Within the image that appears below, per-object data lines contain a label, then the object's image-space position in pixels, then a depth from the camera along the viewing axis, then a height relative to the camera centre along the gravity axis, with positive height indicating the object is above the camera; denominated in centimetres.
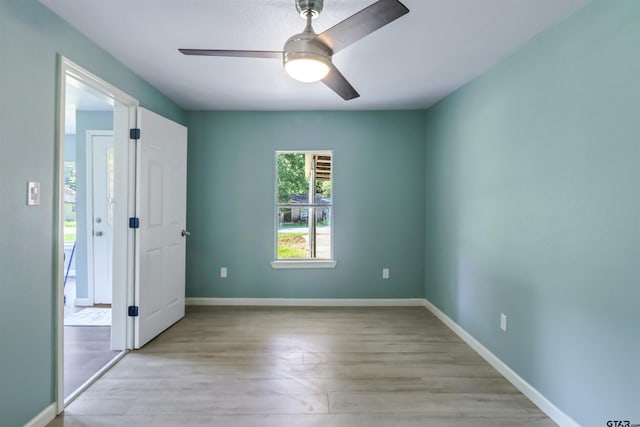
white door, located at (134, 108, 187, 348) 284 -13
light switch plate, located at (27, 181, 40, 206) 176 +9
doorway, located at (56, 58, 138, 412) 218 -22
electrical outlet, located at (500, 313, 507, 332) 248 -82
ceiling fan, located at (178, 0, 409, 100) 139 +84
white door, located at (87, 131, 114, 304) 390 +5
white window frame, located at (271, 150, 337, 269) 407 -59
